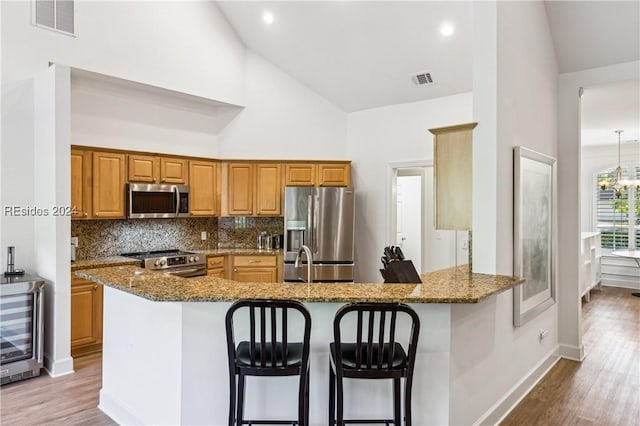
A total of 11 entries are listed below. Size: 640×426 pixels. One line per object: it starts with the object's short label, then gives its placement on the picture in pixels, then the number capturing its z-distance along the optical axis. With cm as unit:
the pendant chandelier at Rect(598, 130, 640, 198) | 689
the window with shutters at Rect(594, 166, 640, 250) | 782
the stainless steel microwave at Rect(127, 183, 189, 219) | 479
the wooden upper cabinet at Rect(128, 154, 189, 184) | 488
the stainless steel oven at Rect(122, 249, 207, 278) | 460
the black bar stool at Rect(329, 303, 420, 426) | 192
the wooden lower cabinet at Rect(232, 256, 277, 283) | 544
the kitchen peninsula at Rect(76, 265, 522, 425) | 221
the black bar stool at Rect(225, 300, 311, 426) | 194
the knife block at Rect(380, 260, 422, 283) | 274
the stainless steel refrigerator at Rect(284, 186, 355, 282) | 550
